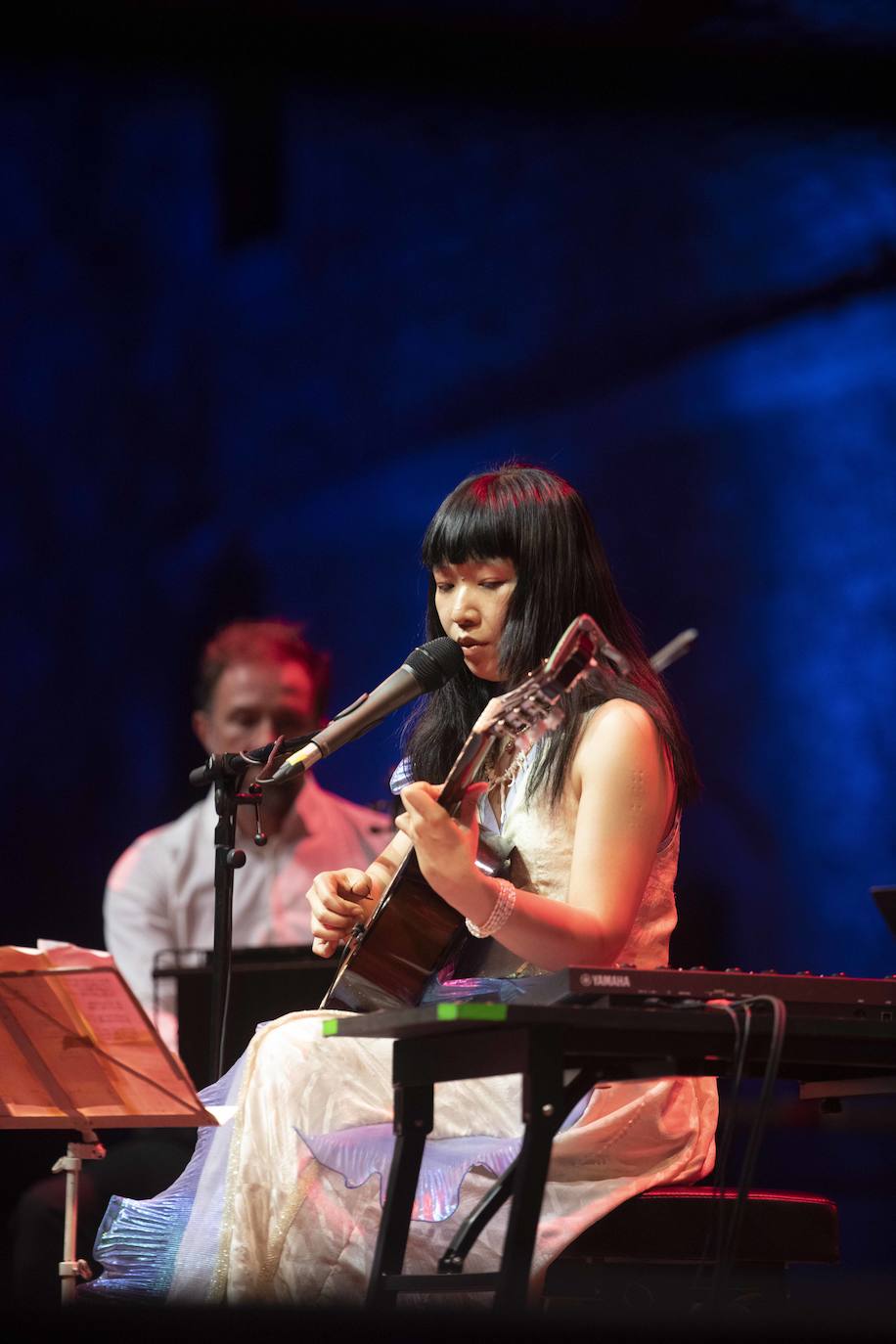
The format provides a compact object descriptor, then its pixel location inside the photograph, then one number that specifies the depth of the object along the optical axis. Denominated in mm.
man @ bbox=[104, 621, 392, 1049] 10969
